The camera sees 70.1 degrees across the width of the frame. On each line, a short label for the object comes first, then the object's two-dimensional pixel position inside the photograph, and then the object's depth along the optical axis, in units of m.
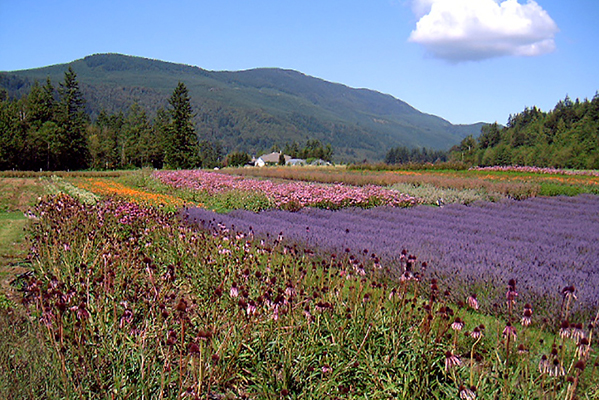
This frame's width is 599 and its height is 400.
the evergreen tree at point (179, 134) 51.19
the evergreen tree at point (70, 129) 50.81
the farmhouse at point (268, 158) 130.85
